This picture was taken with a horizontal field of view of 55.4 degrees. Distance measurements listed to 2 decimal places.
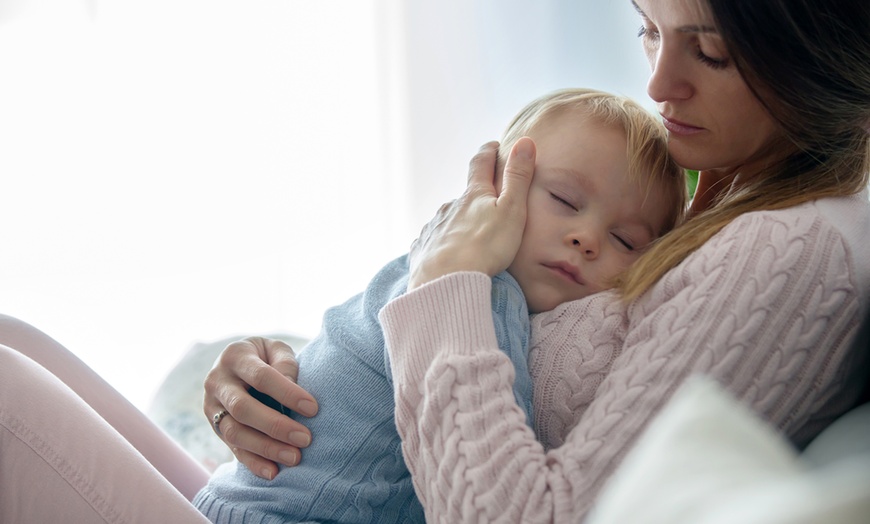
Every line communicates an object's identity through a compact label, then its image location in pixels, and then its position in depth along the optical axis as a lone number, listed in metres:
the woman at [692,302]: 0.93
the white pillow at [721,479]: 0.52
